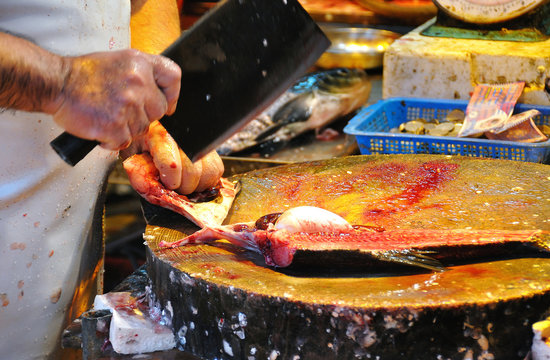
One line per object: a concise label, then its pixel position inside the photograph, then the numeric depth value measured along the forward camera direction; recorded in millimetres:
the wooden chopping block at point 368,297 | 1775
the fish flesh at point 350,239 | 1857
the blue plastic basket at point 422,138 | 2339
